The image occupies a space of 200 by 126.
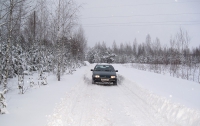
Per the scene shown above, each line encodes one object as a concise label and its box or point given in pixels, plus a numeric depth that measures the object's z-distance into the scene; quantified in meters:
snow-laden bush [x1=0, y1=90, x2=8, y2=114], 4.08
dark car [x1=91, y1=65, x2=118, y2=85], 11.28
